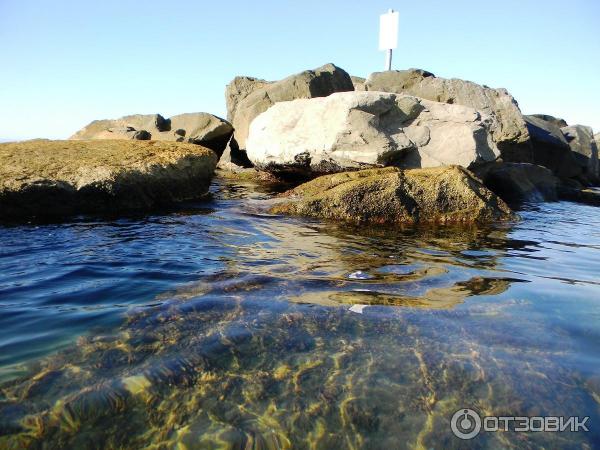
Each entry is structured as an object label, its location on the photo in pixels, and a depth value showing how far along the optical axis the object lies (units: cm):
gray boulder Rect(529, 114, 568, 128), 2198
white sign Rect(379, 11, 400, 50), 1617
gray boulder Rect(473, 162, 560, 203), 1181
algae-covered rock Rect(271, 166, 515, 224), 757
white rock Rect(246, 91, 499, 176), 977
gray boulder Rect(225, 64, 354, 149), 1417
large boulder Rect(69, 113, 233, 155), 1611
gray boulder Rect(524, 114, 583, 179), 1627
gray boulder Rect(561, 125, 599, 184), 1997
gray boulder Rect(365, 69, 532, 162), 1386
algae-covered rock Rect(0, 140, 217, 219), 672
